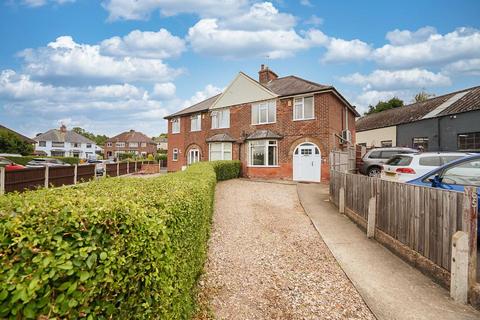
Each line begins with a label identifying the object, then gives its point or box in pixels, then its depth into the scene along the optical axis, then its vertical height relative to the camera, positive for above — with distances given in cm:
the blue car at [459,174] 556 -40
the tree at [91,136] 11987 +1038
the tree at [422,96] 4870 +1187
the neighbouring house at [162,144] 9011 +470
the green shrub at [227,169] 1648 -84
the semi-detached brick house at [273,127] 1647 +230
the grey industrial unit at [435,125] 1931 +293
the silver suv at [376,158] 1416 -7
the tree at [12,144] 3189 +182
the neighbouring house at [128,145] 7288 +354
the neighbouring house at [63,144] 6219 +332
